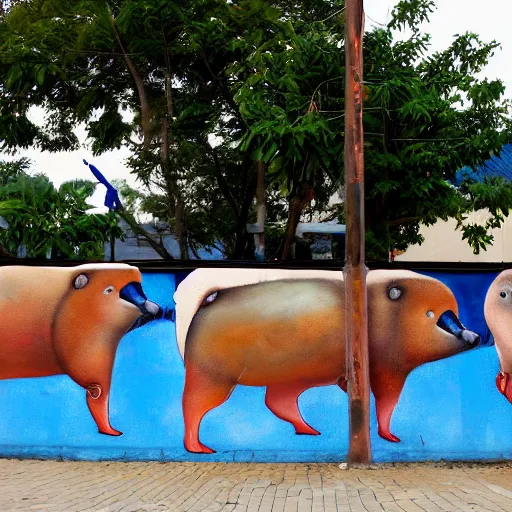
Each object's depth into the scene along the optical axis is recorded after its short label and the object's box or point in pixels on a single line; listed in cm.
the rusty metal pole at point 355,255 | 684
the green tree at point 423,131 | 1243
